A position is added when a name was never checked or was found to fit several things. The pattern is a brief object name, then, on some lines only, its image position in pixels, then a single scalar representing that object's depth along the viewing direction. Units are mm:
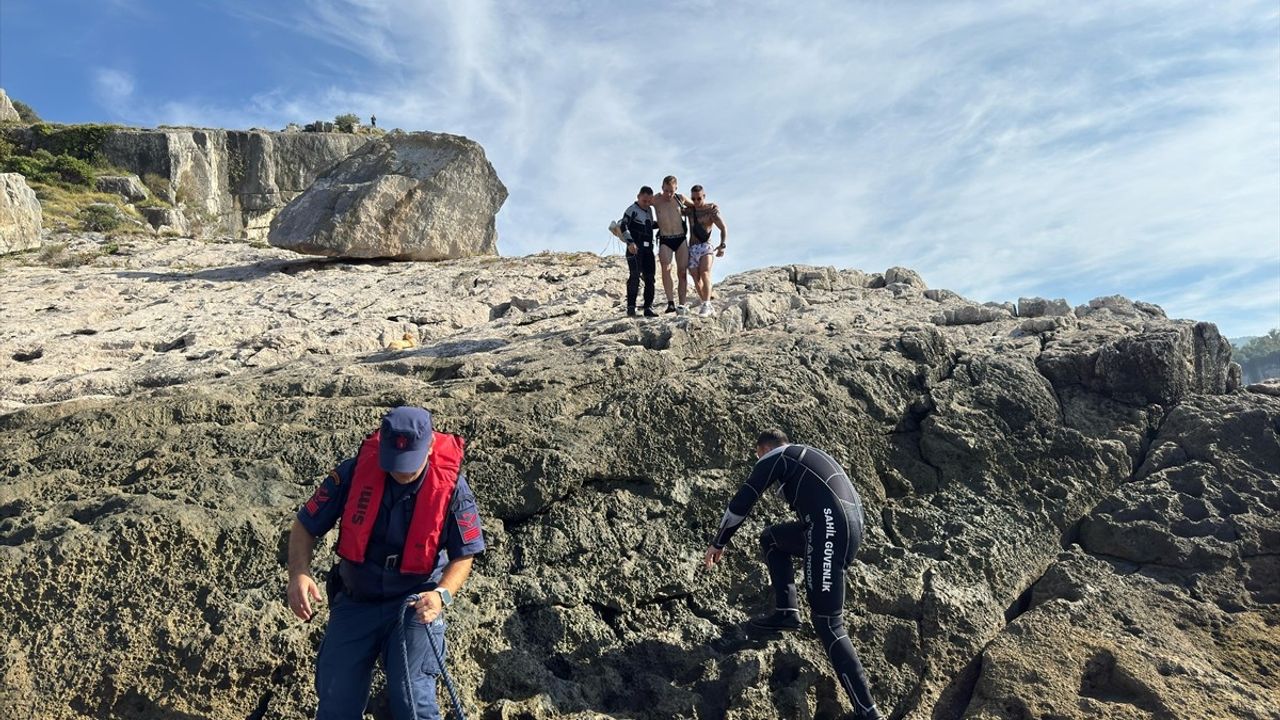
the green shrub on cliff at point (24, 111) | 42153
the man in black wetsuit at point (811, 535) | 4668
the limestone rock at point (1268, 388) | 6781
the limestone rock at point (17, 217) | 14750
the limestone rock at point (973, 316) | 8477
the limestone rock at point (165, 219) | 25734
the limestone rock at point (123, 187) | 27188
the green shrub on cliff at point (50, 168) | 27344
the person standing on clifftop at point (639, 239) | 9203
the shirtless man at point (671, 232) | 9469
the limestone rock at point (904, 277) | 10867
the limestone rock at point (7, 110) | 34847
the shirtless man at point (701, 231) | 9422
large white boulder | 13797
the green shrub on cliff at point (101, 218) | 18188
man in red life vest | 3621
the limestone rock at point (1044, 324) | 7922
